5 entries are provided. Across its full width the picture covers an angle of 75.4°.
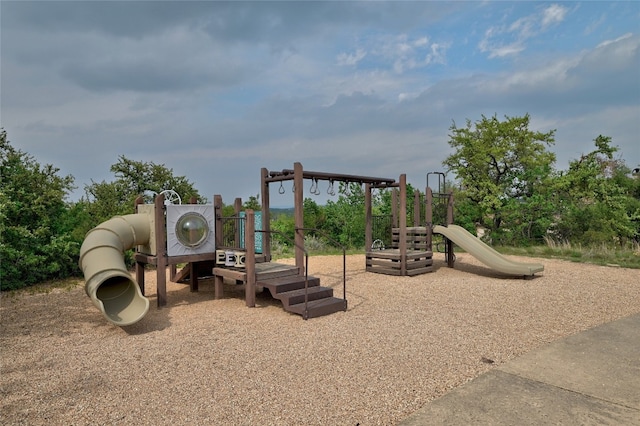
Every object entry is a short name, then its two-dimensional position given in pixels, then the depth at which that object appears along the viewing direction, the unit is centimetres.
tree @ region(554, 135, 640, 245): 1567
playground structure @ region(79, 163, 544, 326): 596
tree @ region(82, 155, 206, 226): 1424
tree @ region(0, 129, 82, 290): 880
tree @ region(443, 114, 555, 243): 1647
